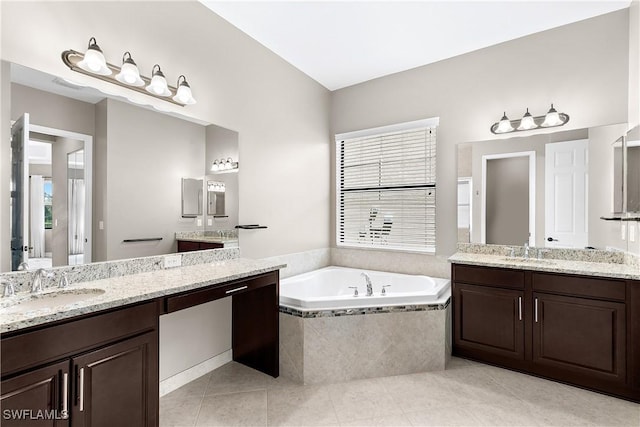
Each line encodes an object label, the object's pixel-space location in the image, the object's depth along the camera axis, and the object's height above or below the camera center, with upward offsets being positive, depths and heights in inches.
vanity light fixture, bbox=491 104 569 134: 107.0 +32.2
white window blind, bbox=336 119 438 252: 135.7 +12.3
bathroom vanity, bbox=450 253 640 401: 84.4 -30.4
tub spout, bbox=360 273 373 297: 118.9 -28.0
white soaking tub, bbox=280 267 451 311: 96.6 -27.2
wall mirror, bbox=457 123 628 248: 103.3 +8.3
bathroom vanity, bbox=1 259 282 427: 46.4 -22.5
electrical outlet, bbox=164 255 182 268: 87.2 -13.2
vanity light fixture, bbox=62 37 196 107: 69.1 +32.8
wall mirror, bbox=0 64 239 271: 63.3 +9.4
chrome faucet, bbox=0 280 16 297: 59.1 -14.1
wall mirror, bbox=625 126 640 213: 87.9 +12.9
